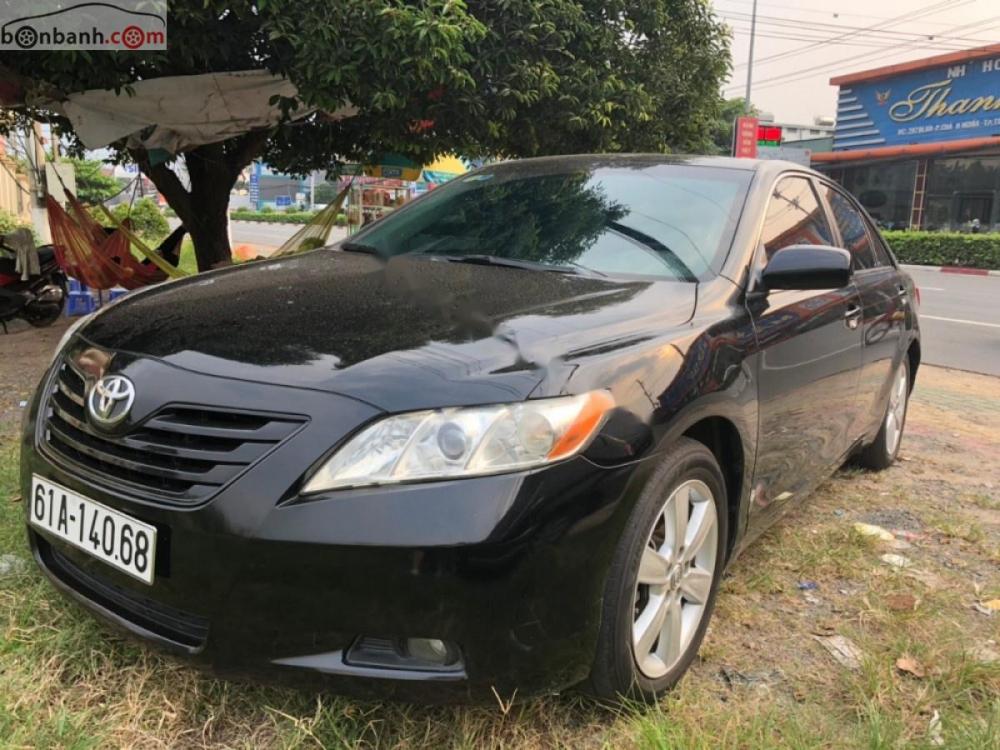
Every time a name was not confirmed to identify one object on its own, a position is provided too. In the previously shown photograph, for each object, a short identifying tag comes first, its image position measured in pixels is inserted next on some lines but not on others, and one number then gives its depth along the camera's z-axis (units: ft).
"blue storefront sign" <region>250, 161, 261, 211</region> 211.20
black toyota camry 5.46
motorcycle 25.46
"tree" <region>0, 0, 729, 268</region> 18.31
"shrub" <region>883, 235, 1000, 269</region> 75.25
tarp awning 21.59
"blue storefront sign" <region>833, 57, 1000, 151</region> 89.30
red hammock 26.27
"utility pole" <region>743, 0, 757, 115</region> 114.32
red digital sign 56.18
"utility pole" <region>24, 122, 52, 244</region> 34.01
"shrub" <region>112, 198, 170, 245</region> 70.69
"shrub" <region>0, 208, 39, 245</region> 55.93
